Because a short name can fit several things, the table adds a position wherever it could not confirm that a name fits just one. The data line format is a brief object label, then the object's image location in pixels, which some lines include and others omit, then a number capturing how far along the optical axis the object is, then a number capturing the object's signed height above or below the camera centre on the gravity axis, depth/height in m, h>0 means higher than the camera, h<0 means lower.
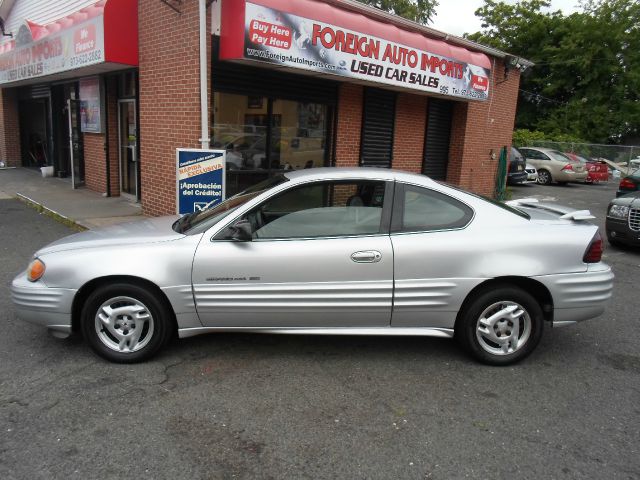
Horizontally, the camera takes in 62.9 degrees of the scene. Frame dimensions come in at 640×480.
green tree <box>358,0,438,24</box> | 34.78 +8.63
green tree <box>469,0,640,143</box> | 32.88 +5.05
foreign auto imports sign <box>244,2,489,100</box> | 7.24 +1.27
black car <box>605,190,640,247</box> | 8.46 -1.19
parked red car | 22.53 -1.05
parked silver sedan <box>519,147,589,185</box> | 21.31 -0.96
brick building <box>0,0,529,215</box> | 7.76 +0.81
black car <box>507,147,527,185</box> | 18.58 -1.00
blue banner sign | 6.75 -0.65
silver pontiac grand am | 3.91 -1.05
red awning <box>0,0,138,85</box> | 8.48 +1.39
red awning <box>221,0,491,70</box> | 7.28 +1.75
